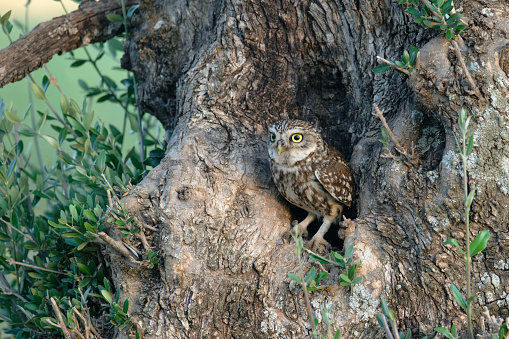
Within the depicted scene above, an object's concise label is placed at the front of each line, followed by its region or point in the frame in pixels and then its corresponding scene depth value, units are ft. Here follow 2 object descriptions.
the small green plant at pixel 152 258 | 16.89
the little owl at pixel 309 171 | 20.08
